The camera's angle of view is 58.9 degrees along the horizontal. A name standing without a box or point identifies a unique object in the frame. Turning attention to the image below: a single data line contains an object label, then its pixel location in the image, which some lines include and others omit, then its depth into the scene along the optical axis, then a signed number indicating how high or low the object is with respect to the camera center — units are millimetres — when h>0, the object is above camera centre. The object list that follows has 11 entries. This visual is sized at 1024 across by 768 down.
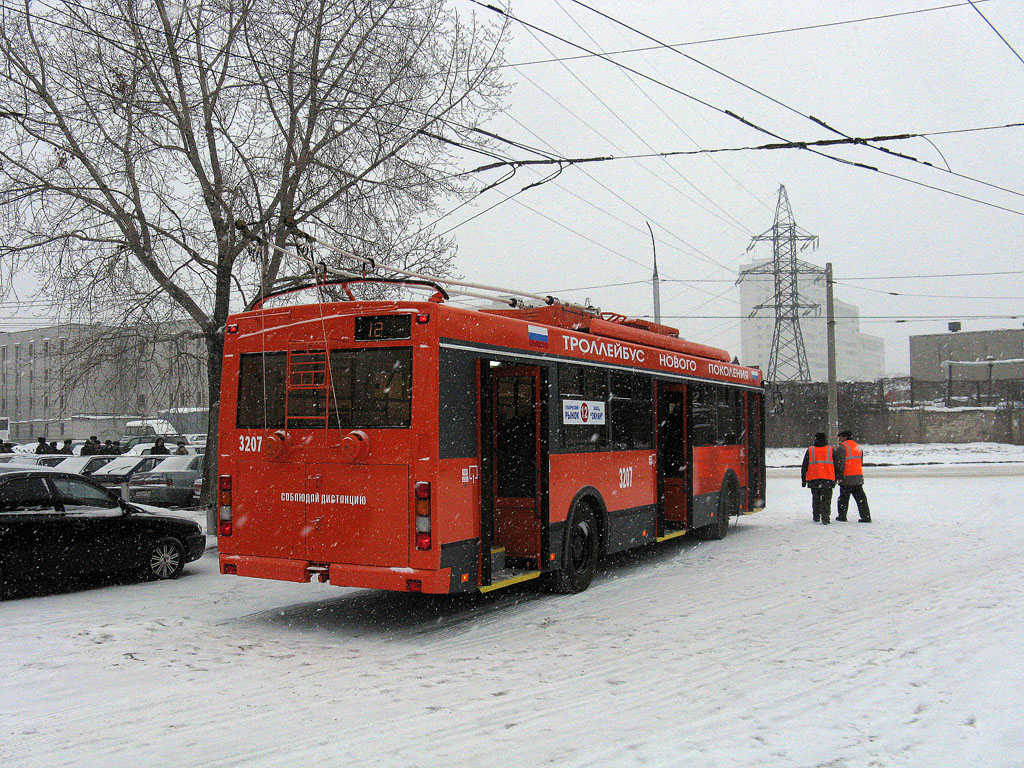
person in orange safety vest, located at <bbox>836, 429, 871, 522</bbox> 17045 -1064
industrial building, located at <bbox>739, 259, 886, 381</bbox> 174600 +17787
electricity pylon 50781 +8558
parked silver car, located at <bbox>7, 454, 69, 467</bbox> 27109 -856
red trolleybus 8016 -190
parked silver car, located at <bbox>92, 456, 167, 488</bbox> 21172 -925
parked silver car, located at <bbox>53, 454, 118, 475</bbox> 24234 -895
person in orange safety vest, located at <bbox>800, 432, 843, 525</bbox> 17078 -1016
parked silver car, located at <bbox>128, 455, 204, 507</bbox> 19578 -1155
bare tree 15578 +5347
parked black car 9820 -1167
